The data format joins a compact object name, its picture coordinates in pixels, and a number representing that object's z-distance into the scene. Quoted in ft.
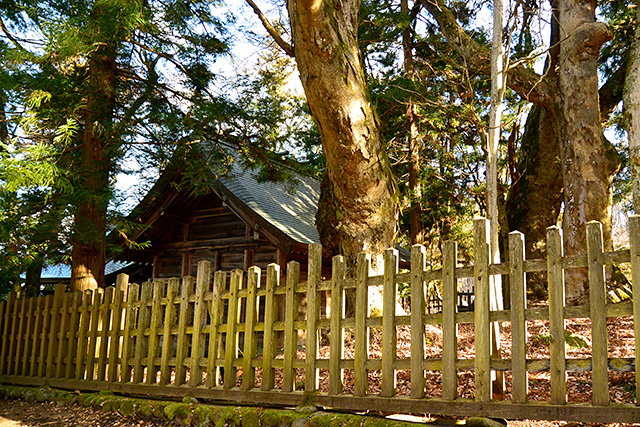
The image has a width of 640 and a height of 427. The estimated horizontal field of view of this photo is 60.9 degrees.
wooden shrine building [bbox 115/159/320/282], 40.73
